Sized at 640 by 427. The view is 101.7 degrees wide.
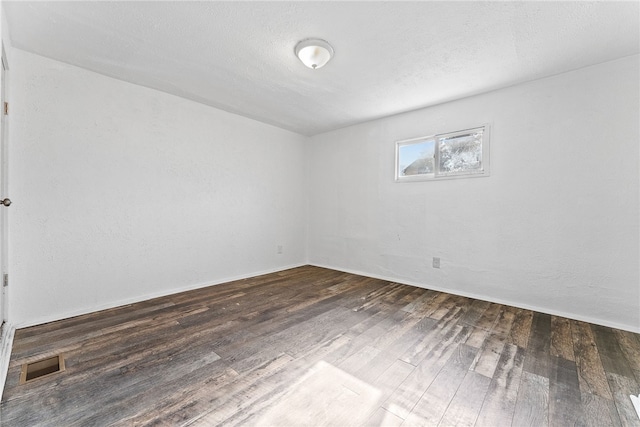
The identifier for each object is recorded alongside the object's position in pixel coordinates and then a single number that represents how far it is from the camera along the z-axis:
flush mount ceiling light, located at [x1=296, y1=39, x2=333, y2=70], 2.13
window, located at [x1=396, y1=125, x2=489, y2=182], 3.15
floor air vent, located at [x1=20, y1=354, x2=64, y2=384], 1.63
